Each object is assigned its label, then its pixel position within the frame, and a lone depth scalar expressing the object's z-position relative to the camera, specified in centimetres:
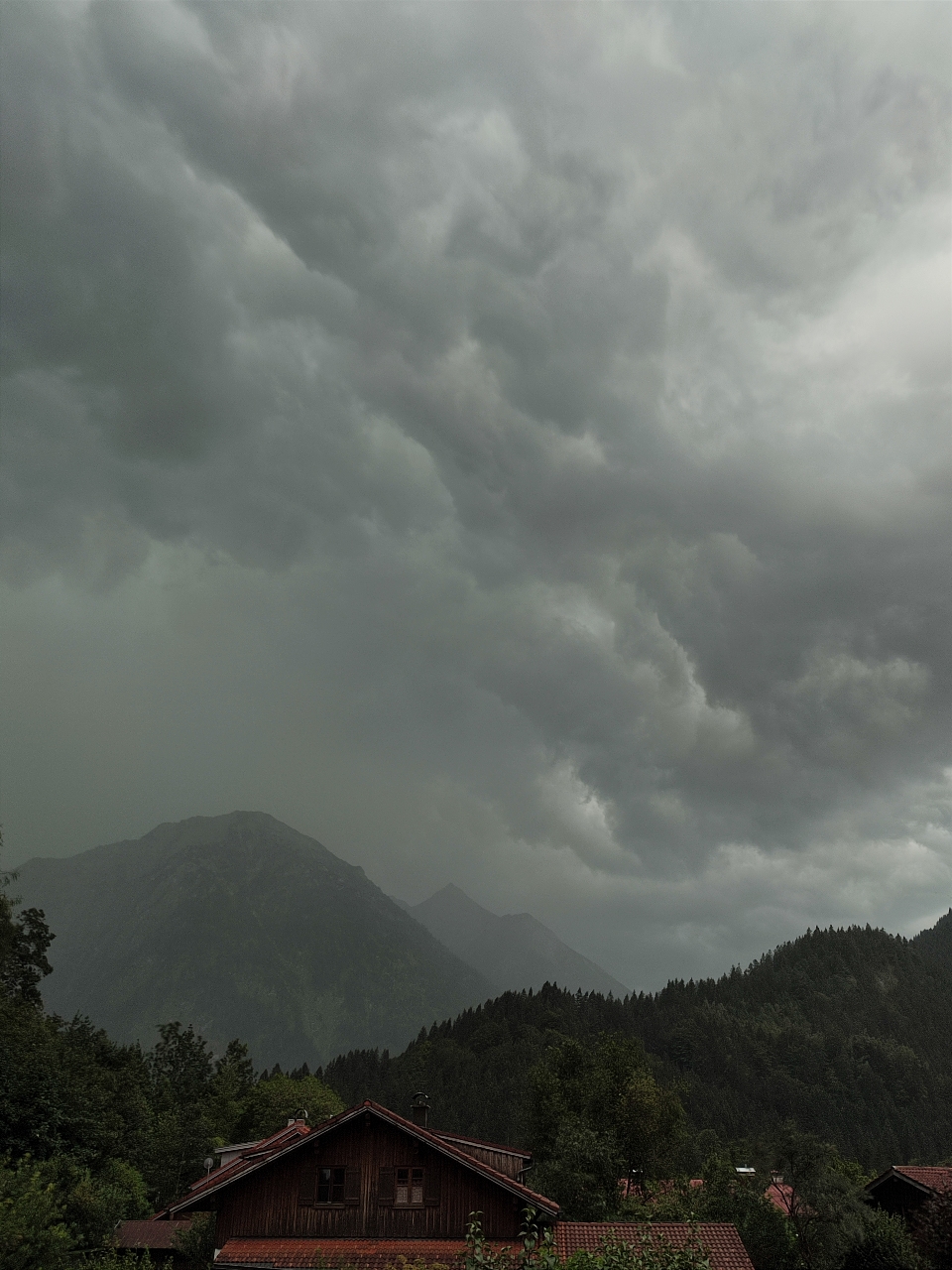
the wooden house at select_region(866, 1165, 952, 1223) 4506
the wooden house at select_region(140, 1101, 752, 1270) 3825
